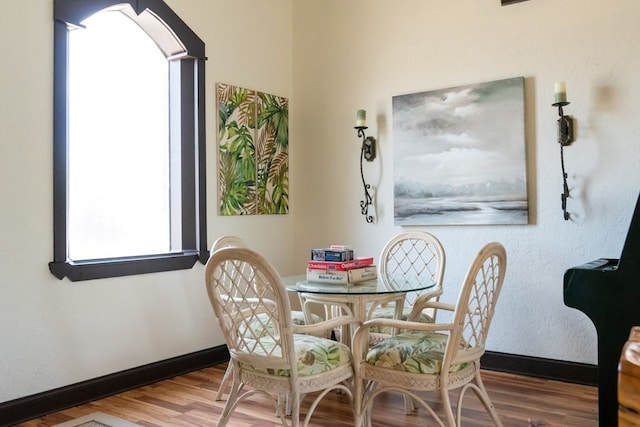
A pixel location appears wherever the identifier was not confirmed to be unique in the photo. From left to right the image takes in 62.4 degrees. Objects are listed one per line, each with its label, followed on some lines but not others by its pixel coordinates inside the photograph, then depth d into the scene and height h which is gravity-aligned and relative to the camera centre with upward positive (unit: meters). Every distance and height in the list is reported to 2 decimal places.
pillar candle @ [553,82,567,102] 3.08 +0.72
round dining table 2.31 -0.32
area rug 2.61 -0.99
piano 2.14 -0.36
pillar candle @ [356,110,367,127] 3.89 +0.75
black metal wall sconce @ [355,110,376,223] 4.01 +0.49
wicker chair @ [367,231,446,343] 2.80 -0.32
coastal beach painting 3.38 +0.42
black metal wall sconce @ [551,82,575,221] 3.19 +0.47
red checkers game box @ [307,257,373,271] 2.54 -0.22
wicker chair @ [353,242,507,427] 2.07 -0.57
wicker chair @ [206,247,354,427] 1.98 -0.53
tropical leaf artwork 3.84 +0.54
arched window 2.95 +0.54
